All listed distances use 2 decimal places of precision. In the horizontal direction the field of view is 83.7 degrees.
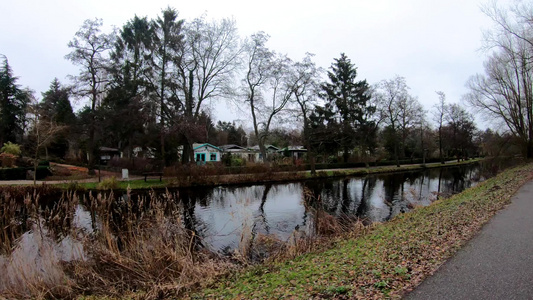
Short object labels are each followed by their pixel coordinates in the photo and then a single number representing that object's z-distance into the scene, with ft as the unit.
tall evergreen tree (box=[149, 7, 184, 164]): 89.61
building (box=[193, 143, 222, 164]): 143.13
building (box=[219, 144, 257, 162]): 151.90
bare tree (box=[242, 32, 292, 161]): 106.11
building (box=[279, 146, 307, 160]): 159.12
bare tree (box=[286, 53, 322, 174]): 99.55
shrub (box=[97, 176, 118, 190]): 62.85
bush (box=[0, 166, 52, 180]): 69.84
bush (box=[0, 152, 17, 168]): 80.43
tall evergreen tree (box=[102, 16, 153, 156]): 83.35
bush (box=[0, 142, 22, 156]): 90.27
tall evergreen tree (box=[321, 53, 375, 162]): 122.72
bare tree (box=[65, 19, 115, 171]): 77.41
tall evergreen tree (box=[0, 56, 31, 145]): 117.80
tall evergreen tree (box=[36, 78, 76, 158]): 84.43
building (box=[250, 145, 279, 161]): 141.33
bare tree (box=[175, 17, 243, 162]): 92.99
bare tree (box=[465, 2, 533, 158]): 90.33
